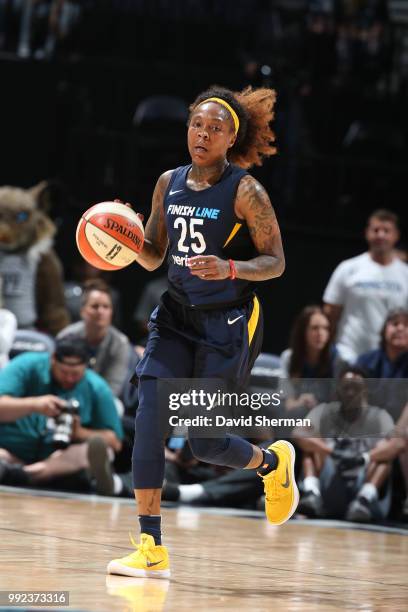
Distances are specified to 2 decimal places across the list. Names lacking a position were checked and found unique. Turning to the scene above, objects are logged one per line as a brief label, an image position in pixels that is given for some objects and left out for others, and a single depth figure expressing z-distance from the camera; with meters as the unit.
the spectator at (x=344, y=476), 15.71
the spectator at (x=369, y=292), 18.72
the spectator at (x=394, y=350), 16.92
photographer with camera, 16.36
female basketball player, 9.59
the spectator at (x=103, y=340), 17.91
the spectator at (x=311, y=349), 17.33
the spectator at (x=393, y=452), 15.99
